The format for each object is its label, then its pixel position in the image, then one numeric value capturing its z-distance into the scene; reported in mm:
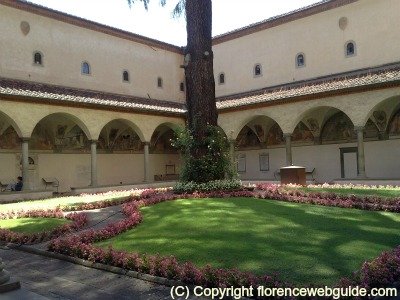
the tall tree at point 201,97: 13359
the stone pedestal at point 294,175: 16234
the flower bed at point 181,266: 4586
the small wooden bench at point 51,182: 21322
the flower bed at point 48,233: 7930
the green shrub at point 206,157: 13289
